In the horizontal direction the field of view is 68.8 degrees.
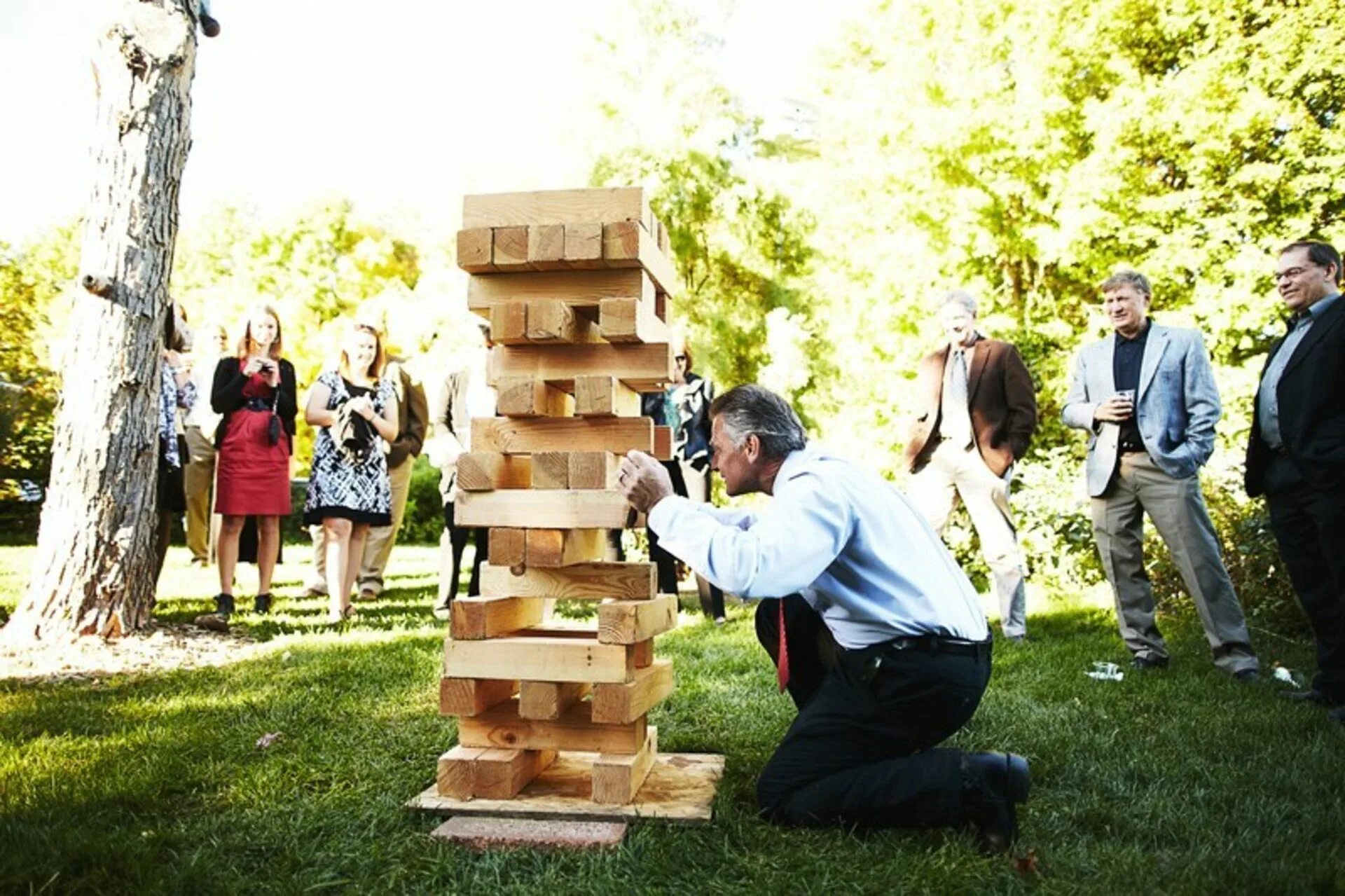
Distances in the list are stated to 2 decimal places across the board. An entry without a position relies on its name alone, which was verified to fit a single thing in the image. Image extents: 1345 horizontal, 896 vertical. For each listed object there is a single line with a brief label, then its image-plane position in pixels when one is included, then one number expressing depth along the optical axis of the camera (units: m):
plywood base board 3.05
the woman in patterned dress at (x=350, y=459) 6.88
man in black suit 4.40
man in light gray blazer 5.21
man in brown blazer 6.21
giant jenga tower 3.13
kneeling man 2.87
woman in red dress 6.66
